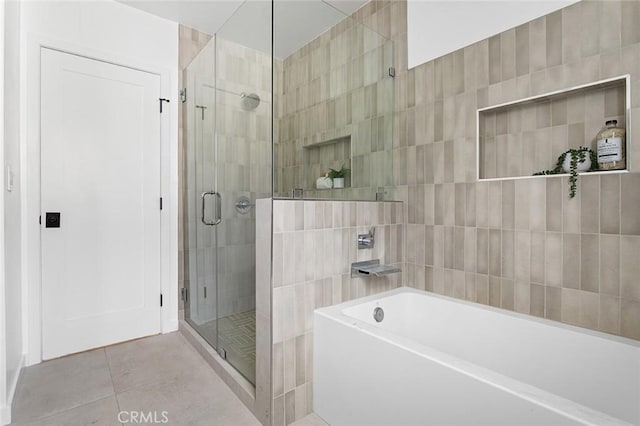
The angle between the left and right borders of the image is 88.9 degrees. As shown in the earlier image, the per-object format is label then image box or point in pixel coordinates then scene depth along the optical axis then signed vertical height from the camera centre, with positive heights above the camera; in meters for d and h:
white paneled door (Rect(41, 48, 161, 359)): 2.32 +0.07
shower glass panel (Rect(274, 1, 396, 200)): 1.71 +0.64
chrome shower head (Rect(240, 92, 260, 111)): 1.83 +0.64
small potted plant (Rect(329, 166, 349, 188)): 1.90 +0.21
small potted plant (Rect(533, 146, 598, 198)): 1.54 +0.22
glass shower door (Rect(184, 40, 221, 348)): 2.38 +0.10
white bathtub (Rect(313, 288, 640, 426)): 1.03 -0.65
